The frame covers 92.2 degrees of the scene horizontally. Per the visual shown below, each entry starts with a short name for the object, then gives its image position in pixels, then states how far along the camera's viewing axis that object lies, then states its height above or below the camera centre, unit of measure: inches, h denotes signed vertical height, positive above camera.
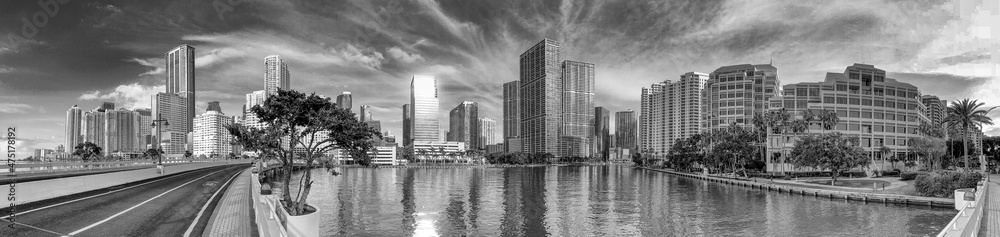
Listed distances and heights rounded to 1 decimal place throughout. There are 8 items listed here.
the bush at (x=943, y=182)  2247.8 -251.0
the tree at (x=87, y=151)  4489.2 -176.9
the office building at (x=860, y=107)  5098.4 +267.2
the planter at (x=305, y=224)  664.7 -136.3
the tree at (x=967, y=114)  3663.9 +136.0
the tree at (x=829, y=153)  3299.7 -156.4
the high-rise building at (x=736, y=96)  6648.6 +510.4
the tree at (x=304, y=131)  1144.8 +7.5
